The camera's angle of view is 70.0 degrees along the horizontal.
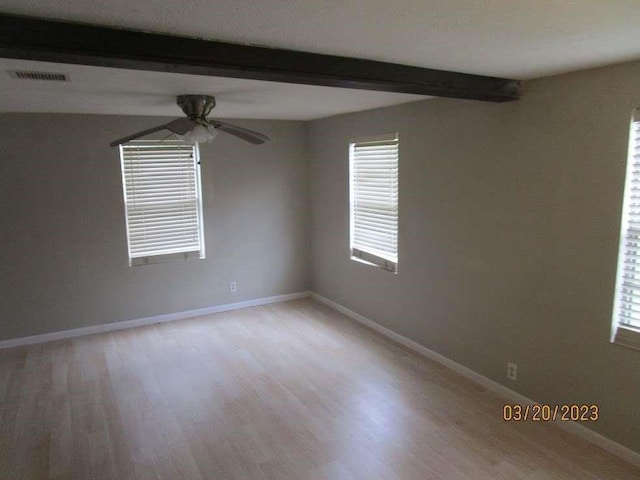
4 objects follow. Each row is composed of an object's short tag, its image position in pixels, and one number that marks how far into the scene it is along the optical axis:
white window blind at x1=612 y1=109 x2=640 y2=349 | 2.50
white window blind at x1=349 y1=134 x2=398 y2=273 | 4.42
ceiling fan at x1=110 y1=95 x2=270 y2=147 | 3.21
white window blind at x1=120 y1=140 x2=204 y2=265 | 4.91
